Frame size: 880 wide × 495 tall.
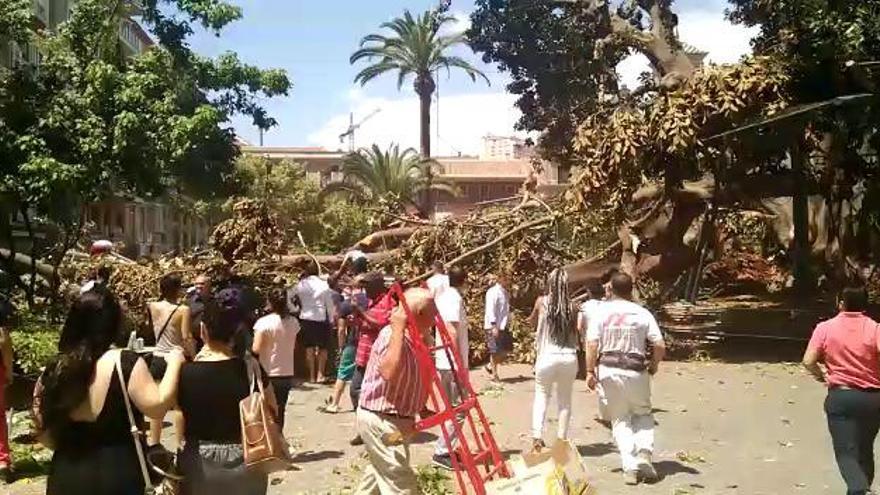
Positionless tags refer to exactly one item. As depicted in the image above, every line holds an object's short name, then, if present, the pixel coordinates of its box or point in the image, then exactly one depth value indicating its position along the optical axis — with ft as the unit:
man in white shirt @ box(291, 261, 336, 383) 44.68
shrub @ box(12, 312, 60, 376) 39.60
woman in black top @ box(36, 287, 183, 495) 13.02
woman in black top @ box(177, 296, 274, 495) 14.44
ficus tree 52.08
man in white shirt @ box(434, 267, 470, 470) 30.58
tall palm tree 165.37
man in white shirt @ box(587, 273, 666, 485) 26.76
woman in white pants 28.81
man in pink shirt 21.98
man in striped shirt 18.71
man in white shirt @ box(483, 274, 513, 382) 48.83
